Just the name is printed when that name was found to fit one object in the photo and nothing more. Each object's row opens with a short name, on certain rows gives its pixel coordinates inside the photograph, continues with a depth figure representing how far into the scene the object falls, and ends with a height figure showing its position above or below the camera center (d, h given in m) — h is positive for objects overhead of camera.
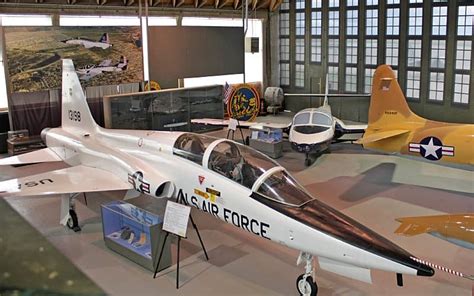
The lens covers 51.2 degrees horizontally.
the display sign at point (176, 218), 6.59 -1.88
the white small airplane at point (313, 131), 12.17 -1.41
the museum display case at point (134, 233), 7.08 -2.34
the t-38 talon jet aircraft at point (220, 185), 5.62 -1.58
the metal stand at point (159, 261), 6.68 -2.54
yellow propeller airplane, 10.19 -1.24
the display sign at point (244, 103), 17.66 -0.94
